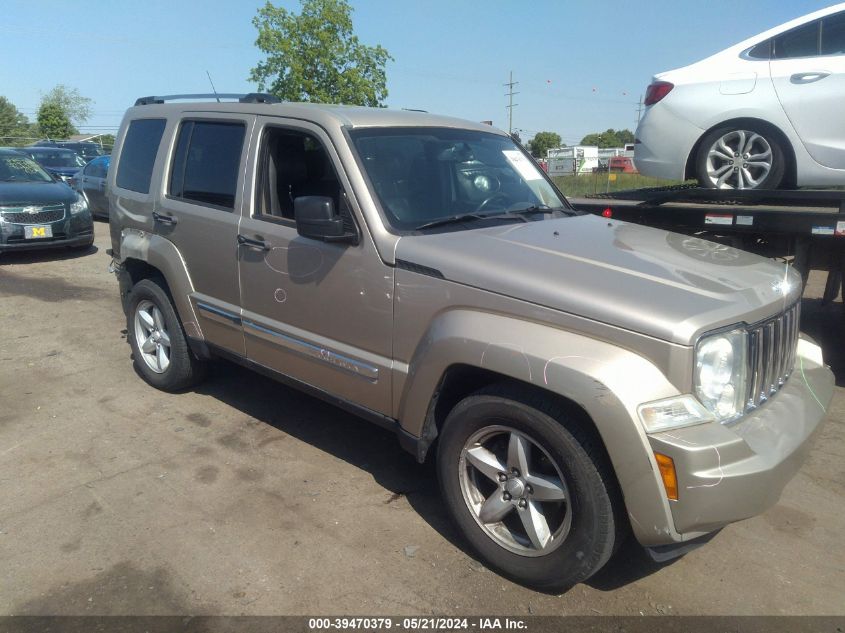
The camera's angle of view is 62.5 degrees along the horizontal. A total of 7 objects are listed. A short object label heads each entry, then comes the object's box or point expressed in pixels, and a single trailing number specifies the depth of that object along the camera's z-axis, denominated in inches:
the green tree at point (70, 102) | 3302.2
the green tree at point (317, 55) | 1058.1
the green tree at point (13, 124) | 1759.8
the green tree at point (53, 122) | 2156.7
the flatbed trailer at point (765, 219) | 192.5
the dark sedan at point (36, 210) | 390.3
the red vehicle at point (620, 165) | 2086.5
